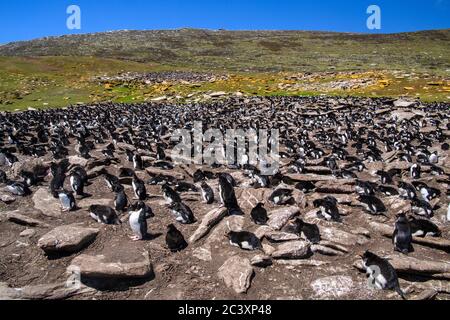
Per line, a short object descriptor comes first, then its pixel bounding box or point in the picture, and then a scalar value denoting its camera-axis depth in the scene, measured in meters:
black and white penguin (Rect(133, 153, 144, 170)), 15.78
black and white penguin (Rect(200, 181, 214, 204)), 11.99
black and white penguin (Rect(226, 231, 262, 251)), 9.25
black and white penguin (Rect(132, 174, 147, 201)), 12.22
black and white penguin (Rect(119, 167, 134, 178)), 13.84
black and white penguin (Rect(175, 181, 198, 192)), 12.84
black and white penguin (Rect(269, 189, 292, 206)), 11.87
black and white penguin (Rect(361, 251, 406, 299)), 7.89
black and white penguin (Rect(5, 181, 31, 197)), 12.38
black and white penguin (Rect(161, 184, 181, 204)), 11.65
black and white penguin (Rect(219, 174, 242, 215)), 11.20
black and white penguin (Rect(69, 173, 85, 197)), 12.55
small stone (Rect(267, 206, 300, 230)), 10.51
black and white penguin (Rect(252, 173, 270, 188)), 13.23
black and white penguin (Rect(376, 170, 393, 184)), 14.00
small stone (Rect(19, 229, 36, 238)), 9.92
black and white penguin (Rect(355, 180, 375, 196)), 12.27
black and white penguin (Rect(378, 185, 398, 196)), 12.72
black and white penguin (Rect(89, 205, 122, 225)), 10.38
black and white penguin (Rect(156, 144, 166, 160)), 17.23
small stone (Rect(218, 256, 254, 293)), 8.02
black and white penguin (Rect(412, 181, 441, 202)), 12.49
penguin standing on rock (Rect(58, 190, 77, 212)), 11.32
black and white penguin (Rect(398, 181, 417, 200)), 12.09
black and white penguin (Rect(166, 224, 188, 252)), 9.34
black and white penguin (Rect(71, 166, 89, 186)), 13.49
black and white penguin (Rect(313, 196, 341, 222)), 10.59
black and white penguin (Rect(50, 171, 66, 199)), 12.12
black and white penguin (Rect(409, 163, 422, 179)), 14.55
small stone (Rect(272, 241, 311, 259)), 8.93
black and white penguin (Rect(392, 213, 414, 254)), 9.34
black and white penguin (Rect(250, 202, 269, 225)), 10.63
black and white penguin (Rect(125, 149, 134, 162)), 16.64
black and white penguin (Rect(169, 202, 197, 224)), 10.71
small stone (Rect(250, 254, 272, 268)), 8.66
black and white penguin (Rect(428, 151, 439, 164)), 17.19
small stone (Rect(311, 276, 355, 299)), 7.88
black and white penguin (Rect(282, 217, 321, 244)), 9.48
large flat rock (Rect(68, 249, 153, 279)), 8.02
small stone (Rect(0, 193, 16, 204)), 11.88
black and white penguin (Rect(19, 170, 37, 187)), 13.29
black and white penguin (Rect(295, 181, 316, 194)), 12.92
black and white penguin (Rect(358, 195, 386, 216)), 11.13
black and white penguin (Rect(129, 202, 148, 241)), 9.78
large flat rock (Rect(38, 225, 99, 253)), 8.89
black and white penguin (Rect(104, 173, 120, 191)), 12.86
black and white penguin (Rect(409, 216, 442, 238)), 9.85
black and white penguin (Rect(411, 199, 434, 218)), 11.15
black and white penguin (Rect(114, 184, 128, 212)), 11.36
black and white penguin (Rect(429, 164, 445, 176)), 14.88
